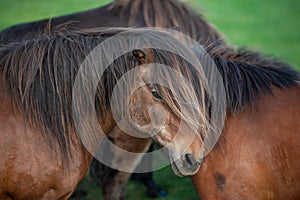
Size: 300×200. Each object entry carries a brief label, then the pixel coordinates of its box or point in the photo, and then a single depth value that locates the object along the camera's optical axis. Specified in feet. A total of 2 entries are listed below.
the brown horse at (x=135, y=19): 16.72
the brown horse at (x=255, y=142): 11.20
